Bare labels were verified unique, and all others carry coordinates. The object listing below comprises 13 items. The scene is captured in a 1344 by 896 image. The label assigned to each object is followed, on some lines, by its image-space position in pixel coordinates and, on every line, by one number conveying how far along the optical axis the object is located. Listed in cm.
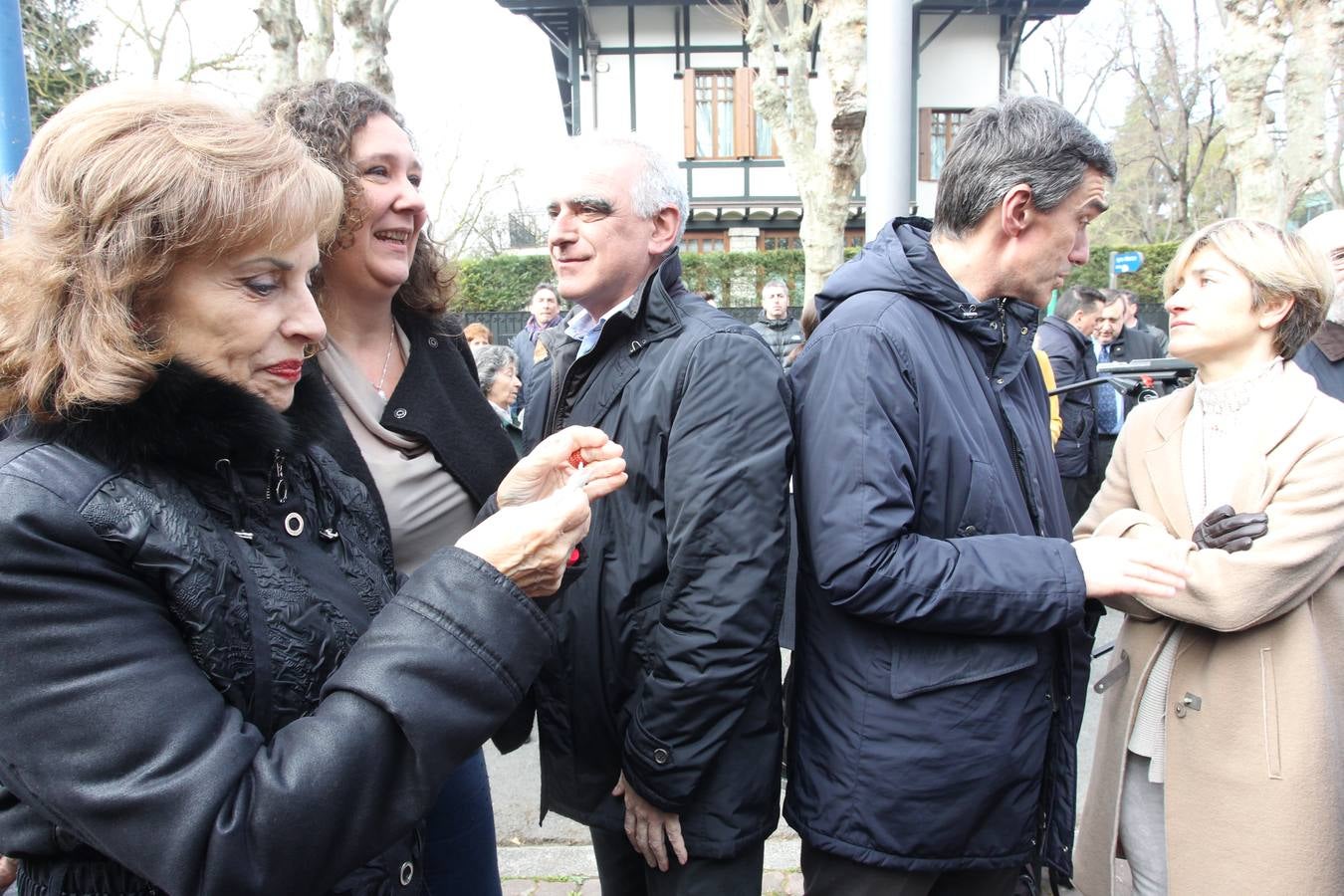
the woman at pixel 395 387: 192
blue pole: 245
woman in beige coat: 189
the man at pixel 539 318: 895
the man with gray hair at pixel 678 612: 173
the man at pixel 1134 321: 776
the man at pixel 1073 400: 550
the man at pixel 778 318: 1104
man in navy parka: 165
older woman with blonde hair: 94
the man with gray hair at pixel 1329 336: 288
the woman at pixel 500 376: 538
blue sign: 1606
